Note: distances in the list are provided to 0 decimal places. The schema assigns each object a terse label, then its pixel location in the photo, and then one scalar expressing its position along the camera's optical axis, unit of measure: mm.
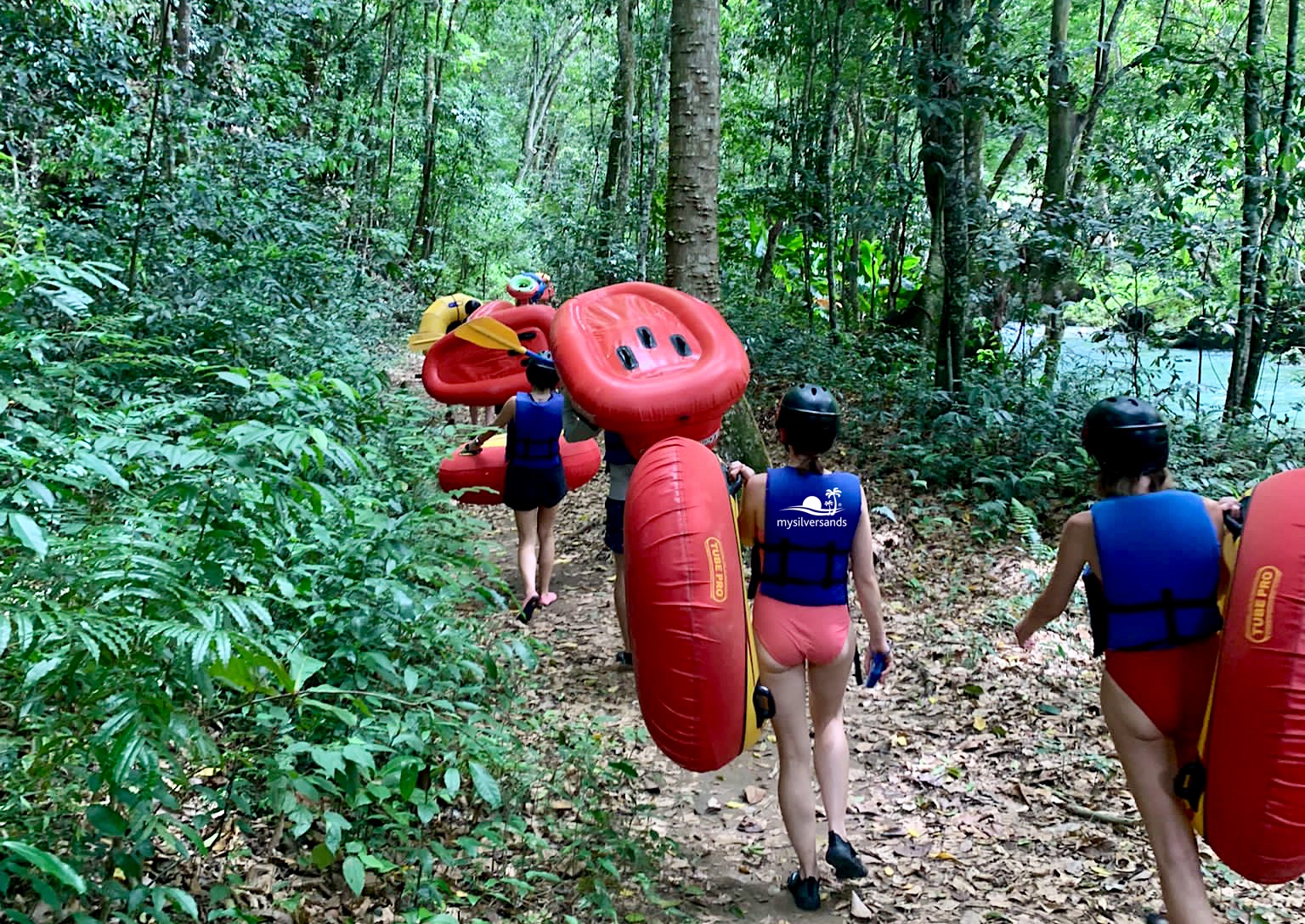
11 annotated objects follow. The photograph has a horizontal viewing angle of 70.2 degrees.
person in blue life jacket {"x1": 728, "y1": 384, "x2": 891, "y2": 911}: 3389
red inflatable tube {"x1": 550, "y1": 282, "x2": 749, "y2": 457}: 4109
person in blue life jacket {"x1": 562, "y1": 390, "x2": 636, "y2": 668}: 4895
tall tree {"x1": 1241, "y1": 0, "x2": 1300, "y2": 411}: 7633
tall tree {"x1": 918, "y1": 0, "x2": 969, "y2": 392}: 8359
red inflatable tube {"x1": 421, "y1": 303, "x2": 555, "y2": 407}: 8750
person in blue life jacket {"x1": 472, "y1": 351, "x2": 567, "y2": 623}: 6082
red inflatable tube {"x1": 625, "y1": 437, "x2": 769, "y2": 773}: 3055
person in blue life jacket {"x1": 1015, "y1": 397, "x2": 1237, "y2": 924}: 2828
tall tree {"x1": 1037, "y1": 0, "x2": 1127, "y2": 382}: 8258
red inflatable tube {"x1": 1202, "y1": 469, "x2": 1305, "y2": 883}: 2553
